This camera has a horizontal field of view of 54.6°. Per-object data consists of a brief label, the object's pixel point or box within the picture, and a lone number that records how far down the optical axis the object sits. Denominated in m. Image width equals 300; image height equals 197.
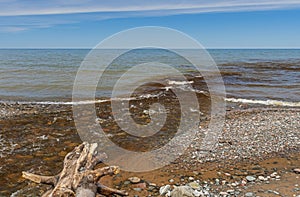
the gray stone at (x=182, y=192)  4.77
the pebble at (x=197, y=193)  5.04
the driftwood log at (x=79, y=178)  4.17
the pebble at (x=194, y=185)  5.39
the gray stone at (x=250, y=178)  5.65
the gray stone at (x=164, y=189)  5.23
